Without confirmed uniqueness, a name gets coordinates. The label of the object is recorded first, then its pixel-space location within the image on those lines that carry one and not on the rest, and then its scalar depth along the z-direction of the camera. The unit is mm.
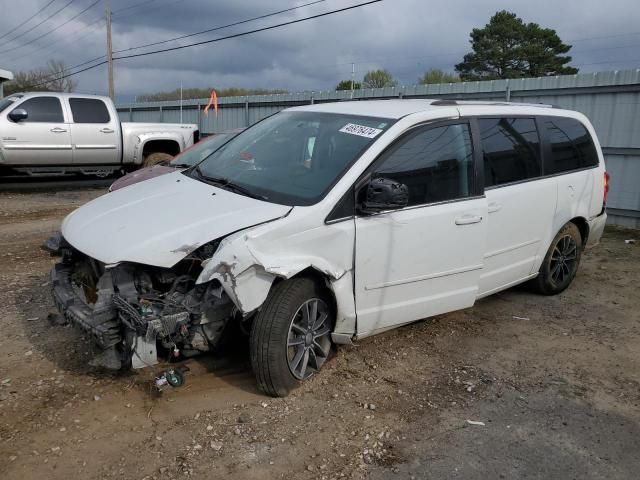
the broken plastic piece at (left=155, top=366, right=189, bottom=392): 3477
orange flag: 16103
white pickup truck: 11039
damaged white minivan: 3221
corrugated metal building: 9163
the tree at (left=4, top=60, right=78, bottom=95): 48562
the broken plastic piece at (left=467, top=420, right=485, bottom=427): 3377
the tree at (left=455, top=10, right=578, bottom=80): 33844
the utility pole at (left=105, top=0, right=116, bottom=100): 31766
